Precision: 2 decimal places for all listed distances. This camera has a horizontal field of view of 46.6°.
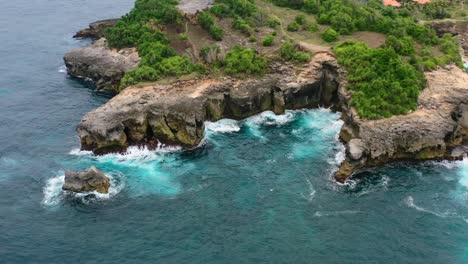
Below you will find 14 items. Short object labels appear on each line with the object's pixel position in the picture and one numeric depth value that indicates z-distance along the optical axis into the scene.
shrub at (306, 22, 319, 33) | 139.12
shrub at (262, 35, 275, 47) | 131.38
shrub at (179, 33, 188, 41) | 134.85
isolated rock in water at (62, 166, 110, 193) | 95.31
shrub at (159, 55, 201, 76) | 121.75
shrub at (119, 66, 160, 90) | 119.25
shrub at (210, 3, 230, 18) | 143.62
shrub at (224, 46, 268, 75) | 122.62
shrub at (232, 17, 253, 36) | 137.00
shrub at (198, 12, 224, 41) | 135.25
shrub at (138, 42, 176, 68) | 125.24
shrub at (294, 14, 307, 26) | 143.00
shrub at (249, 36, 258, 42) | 133.65
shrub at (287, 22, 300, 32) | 140.12
